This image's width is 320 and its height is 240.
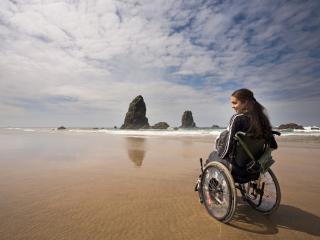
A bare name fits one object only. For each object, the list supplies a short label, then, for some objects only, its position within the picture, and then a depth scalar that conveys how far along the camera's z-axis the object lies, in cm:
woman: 276
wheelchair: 274
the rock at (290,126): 3888
